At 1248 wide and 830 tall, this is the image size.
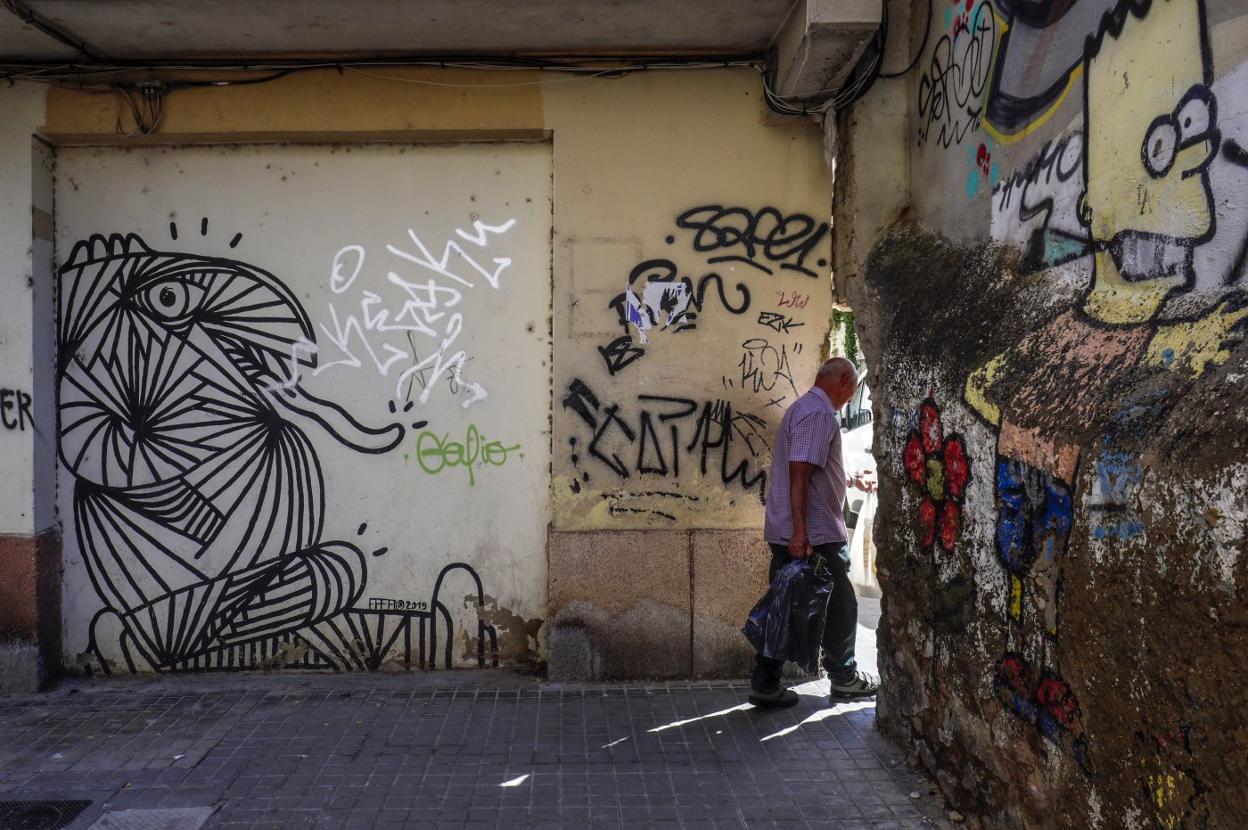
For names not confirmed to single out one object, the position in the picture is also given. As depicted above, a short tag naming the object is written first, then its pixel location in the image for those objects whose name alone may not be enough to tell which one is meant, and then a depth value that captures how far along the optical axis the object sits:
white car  7.67
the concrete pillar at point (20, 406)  5.27
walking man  4.88
